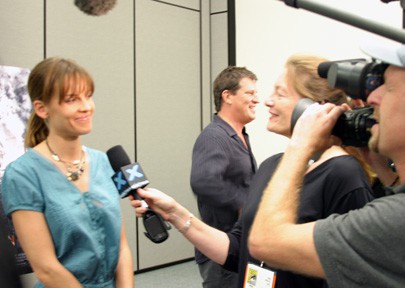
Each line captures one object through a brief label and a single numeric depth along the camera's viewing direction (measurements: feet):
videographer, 2.83
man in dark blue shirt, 8.39
